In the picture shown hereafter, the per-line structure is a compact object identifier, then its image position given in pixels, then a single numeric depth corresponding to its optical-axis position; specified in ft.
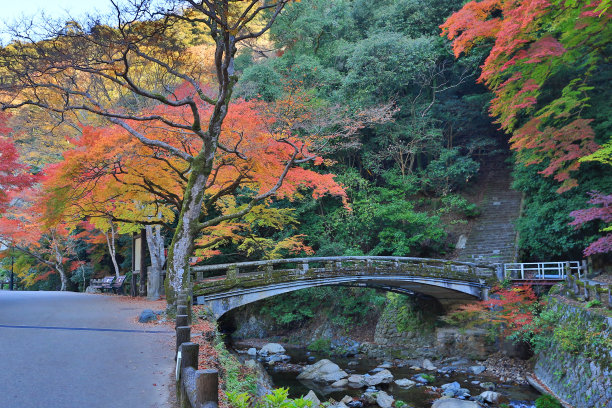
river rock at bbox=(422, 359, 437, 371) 50.85
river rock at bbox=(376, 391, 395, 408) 38.67
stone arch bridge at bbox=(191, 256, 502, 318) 36.65
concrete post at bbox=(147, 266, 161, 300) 50.42
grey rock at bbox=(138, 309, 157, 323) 30.48
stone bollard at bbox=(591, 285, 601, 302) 37.37
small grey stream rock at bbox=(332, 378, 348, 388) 45.06
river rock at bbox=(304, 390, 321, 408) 36.52
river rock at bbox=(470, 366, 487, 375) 48.23
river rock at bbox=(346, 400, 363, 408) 38.68
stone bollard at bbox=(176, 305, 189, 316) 17.73
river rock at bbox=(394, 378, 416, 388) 44.77
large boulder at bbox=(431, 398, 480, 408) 35.55
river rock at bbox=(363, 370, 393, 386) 45.39
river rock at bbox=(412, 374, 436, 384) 46.00
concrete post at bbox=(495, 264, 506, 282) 57.11
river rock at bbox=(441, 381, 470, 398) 41.03
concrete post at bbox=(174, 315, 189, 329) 16.67
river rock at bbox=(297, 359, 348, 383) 46.93
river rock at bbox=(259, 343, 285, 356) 59.57
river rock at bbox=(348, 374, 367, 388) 45.09
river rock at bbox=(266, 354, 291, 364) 55.32
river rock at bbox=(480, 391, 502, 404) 39.06
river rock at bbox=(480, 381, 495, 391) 42.50
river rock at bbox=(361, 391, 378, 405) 39.76
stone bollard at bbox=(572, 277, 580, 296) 42.68
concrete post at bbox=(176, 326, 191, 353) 14.72
